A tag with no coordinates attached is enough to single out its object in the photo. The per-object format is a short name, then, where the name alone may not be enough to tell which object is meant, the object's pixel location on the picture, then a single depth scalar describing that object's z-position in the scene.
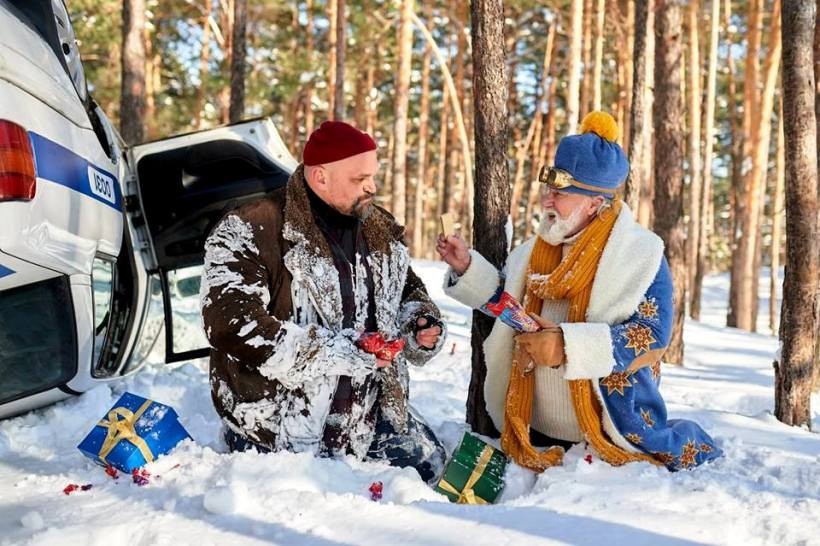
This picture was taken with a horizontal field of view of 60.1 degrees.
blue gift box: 2.96
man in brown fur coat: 2.90
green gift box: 3.02
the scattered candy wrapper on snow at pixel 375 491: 2.75
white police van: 2.98
